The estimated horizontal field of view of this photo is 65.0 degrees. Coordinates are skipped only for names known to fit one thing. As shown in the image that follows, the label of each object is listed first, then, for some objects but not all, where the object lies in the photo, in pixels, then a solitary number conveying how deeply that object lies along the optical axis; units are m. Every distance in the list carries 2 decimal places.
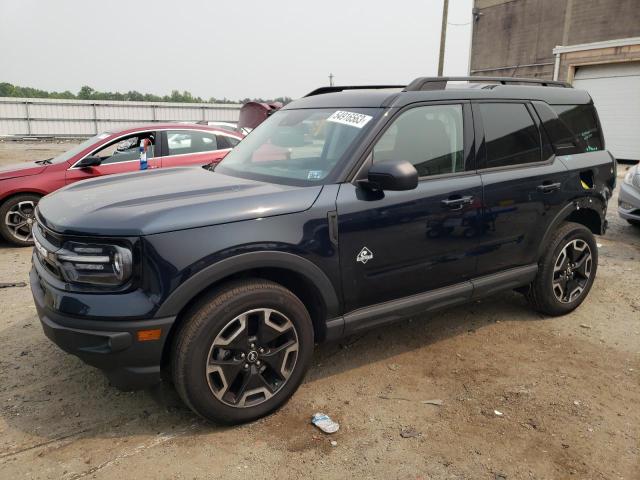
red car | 6.52
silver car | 7.02
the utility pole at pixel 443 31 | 21.47
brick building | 17.59
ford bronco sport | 2.50
